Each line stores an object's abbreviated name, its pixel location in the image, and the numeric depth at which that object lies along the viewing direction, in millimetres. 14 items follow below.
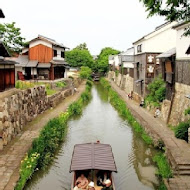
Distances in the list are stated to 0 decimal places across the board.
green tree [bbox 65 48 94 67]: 74938
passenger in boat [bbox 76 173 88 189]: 11342
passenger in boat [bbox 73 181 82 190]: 11034
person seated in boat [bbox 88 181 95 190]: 11059
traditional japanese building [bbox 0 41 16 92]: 19180
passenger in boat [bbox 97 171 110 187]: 11797
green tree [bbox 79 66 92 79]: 63425
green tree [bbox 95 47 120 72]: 89938
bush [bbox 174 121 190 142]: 17141
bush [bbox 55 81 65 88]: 38125
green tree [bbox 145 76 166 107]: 25859
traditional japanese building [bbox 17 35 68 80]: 38812
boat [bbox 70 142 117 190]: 11898
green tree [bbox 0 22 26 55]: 34875
